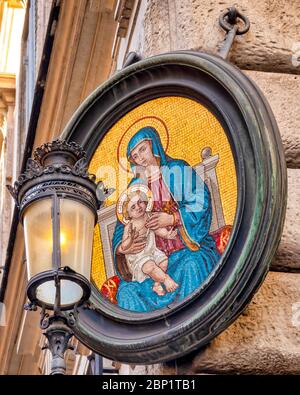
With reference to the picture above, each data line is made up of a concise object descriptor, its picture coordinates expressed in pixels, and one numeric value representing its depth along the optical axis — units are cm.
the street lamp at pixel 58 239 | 595
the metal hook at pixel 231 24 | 732
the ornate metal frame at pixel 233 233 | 637
